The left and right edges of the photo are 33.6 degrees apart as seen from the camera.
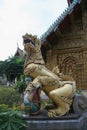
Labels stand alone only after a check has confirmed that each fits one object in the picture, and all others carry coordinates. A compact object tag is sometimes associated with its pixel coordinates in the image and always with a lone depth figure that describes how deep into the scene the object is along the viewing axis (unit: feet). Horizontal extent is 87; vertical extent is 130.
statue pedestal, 6.59
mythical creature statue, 7.03
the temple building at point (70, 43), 18.05
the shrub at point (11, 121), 6.06
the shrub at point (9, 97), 22.05
